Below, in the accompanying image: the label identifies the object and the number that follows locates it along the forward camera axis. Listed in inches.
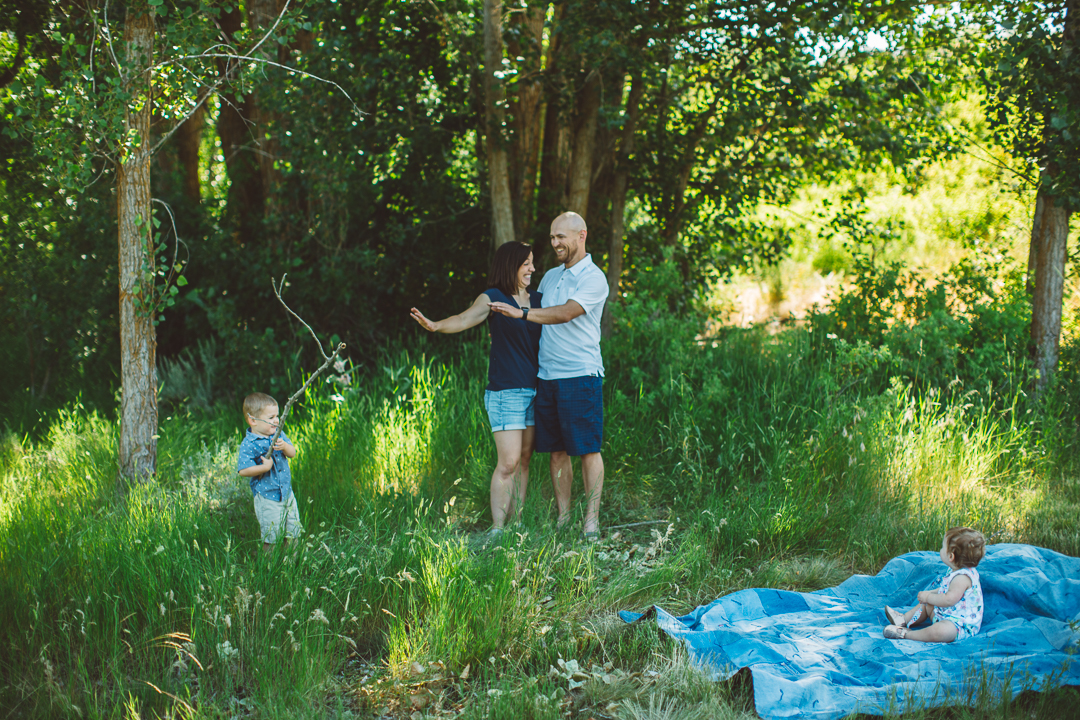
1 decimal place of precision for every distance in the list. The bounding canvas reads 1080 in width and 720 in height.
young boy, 159.6
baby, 146.1
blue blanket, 126.0
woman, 189.6
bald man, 188.2
